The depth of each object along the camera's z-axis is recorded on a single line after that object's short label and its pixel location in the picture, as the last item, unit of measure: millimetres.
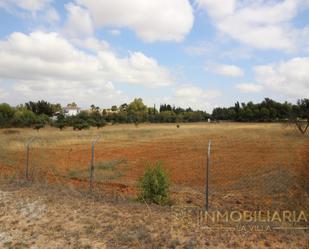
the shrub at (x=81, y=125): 45884
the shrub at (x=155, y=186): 6326
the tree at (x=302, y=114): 32569
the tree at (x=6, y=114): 52270
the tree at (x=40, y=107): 76217
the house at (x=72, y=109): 116876
